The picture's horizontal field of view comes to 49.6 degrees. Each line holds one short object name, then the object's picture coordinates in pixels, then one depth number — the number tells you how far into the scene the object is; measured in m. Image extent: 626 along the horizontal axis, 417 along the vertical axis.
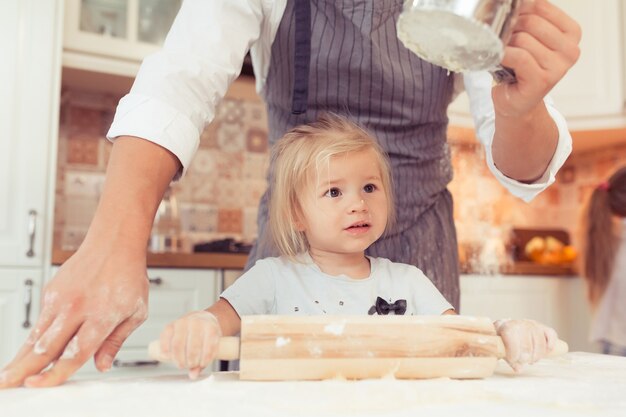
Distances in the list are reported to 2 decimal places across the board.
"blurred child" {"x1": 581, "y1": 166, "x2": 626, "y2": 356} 2.38
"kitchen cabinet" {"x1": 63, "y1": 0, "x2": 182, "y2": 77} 2.00
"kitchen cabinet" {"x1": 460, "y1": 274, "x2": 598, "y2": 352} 2.50
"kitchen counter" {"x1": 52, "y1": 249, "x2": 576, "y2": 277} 1.79
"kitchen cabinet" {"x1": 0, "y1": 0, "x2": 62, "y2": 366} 1.75
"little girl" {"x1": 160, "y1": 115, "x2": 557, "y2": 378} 0.96
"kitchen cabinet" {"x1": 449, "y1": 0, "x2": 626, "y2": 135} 2.47
